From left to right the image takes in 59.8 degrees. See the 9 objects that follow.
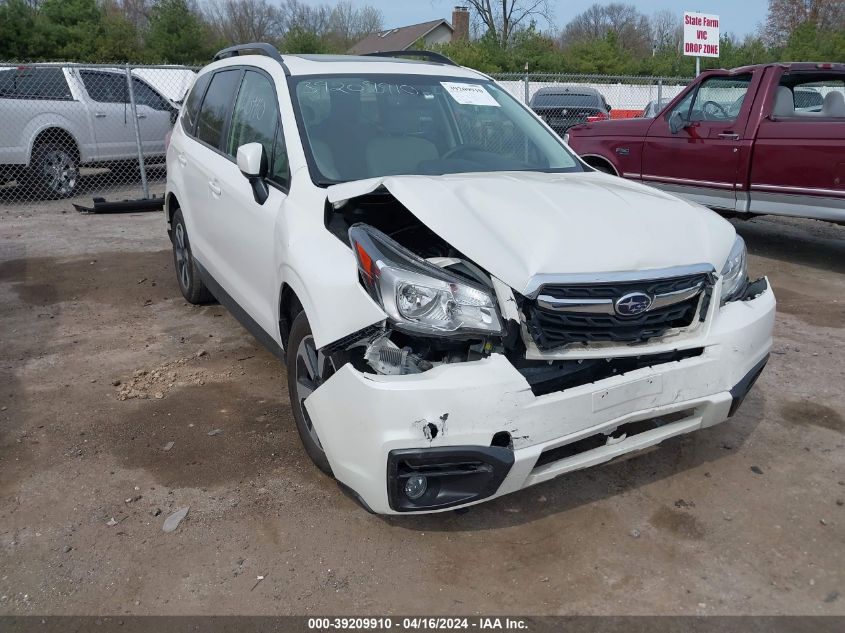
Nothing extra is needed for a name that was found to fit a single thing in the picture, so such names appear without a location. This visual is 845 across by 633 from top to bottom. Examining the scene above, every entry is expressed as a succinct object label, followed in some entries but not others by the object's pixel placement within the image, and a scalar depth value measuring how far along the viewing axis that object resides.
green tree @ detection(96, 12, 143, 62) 29.50
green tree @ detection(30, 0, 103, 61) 27.41
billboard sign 14.75
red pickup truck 6.83
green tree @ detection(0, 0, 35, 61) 26.03
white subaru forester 2.56
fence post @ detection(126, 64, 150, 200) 10.22
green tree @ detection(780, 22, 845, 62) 30.62
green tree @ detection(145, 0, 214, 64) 31.28
